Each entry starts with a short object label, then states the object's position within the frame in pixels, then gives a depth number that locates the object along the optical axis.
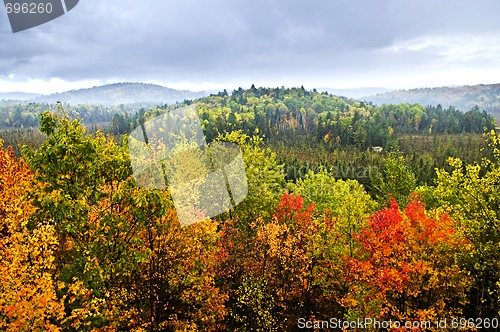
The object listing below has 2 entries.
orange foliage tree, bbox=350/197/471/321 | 23.34
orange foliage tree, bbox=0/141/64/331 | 13.23
